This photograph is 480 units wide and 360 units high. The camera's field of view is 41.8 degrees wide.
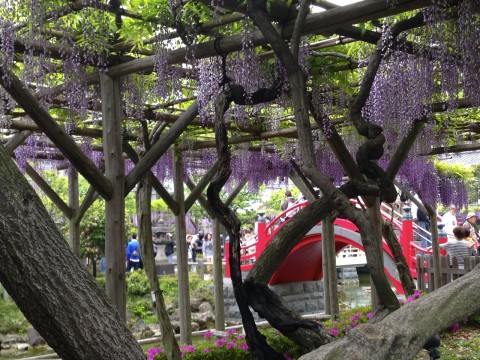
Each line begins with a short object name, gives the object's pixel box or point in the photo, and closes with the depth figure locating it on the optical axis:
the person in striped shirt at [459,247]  8.37
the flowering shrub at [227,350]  5.07
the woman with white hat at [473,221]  10.80
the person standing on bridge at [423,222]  13.32
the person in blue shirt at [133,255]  13.75
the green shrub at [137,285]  13.30
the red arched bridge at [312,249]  12.15
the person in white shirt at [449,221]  13.39
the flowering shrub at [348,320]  5.91
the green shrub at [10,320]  10.88
